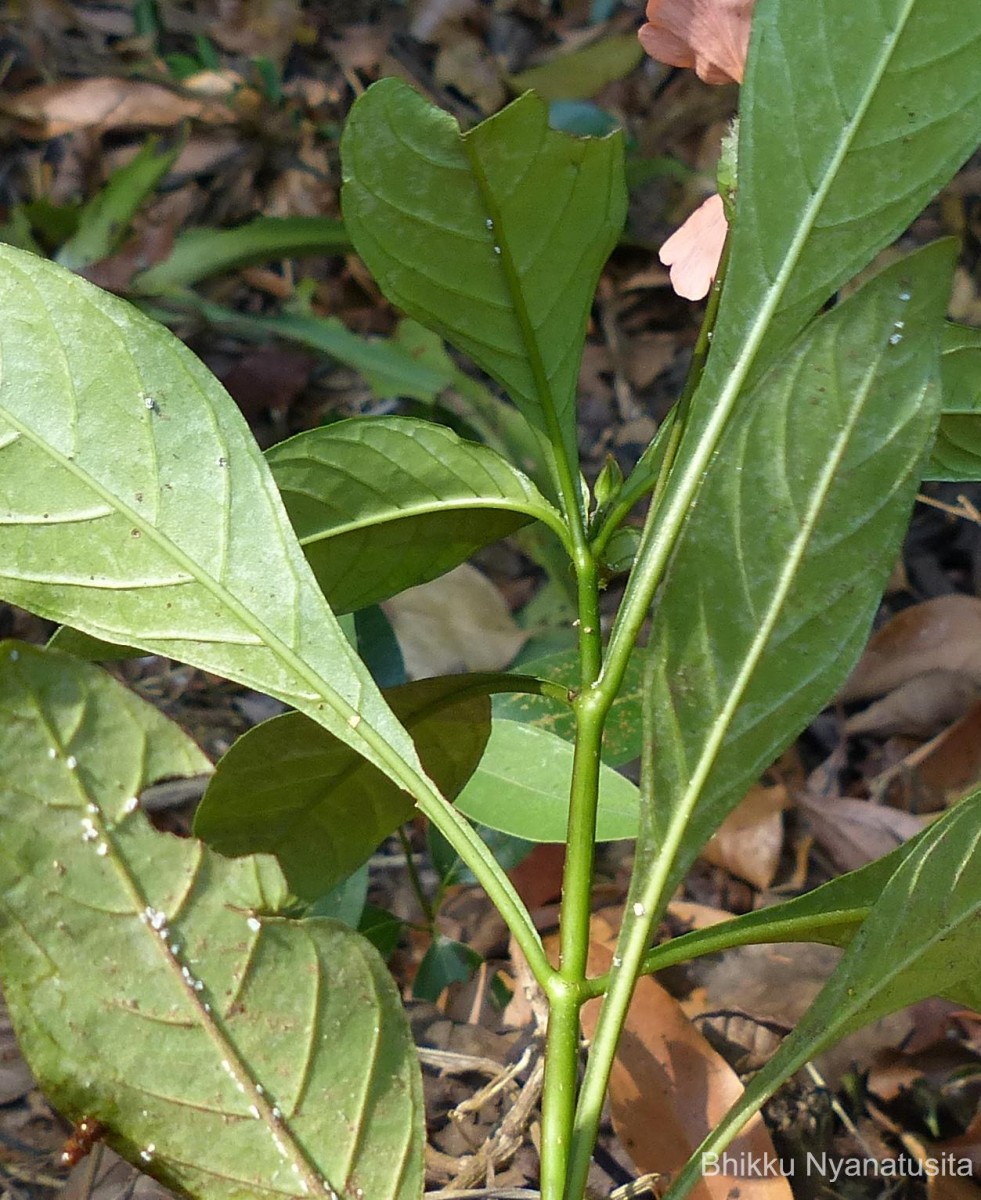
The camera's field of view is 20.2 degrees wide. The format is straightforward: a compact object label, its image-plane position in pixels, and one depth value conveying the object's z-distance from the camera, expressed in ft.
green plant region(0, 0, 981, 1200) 1.27
